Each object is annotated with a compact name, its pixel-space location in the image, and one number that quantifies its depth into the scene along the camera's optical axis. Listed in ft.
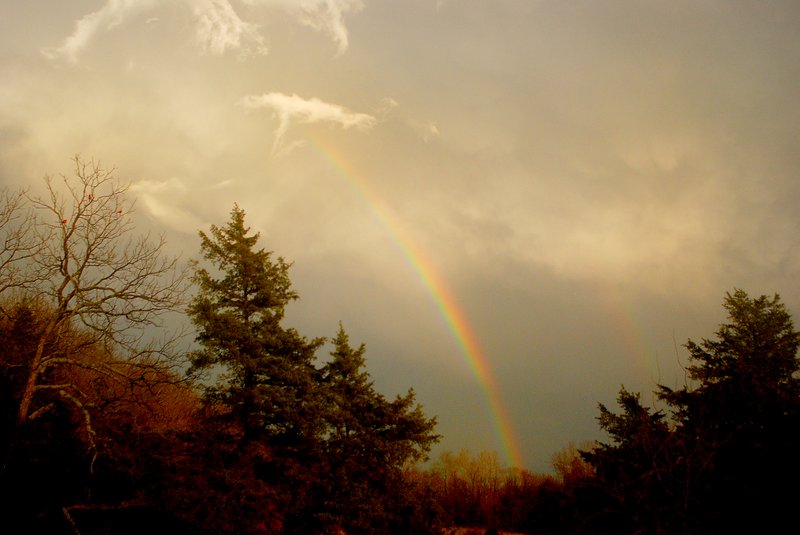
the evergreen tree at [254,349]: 64.54
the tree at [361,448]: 52.65
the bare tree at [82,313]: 44.68
